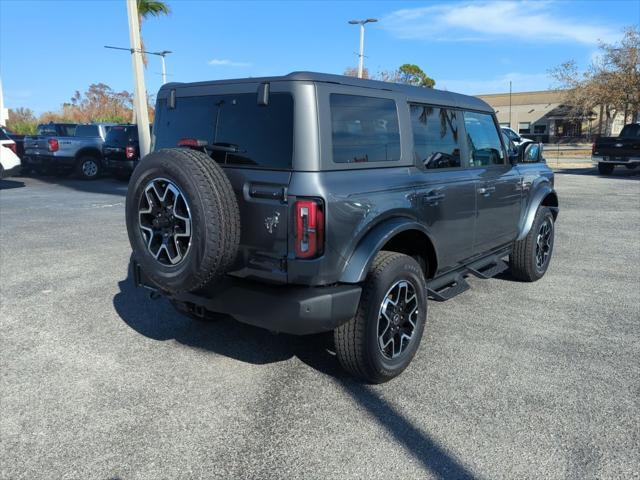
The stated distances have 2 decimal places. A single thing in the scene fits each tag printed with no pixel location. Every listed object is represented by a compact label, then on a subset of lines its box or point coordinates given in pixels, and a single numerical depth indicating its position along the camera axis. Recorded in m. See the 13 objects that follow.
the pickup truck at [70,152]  16.56
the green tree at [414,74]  52.94
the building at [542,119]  57.09
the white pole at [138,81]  13.20
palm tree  25.19
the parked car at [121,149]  15.88
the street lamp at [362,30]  31.54
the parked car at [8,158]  14.23
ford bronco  3.02
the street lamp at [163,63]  36.39
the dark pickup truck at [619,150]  18.64
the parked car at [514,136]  16.31
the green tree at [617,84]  31.44
